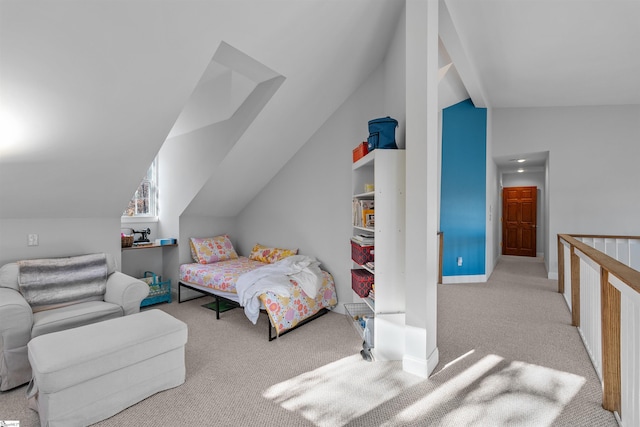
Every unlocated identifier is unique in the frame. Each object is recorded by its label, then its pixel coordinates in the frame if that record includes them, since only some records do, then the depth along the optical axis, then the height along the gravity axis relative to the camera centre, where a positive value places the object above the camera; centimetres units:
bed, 312 -73
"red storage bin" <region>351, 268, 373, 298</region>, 297 -64
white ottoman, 179 -91
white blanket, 313 -68
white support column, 235 +24
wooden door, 828 -21
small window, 447 +22
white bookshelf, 263 -30
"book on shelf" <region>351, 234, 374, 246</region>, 298 -25
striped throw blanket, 271 -57
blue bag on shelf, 271 +66
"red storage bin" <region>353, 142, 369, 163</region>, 297 +58
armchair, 222 -77
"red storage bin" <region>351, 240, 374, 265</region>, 300 -38
